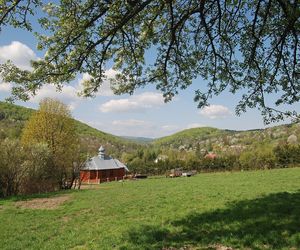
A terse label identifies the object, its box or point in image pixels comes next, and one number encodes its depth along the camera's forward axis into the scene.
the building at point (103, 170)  65.62
